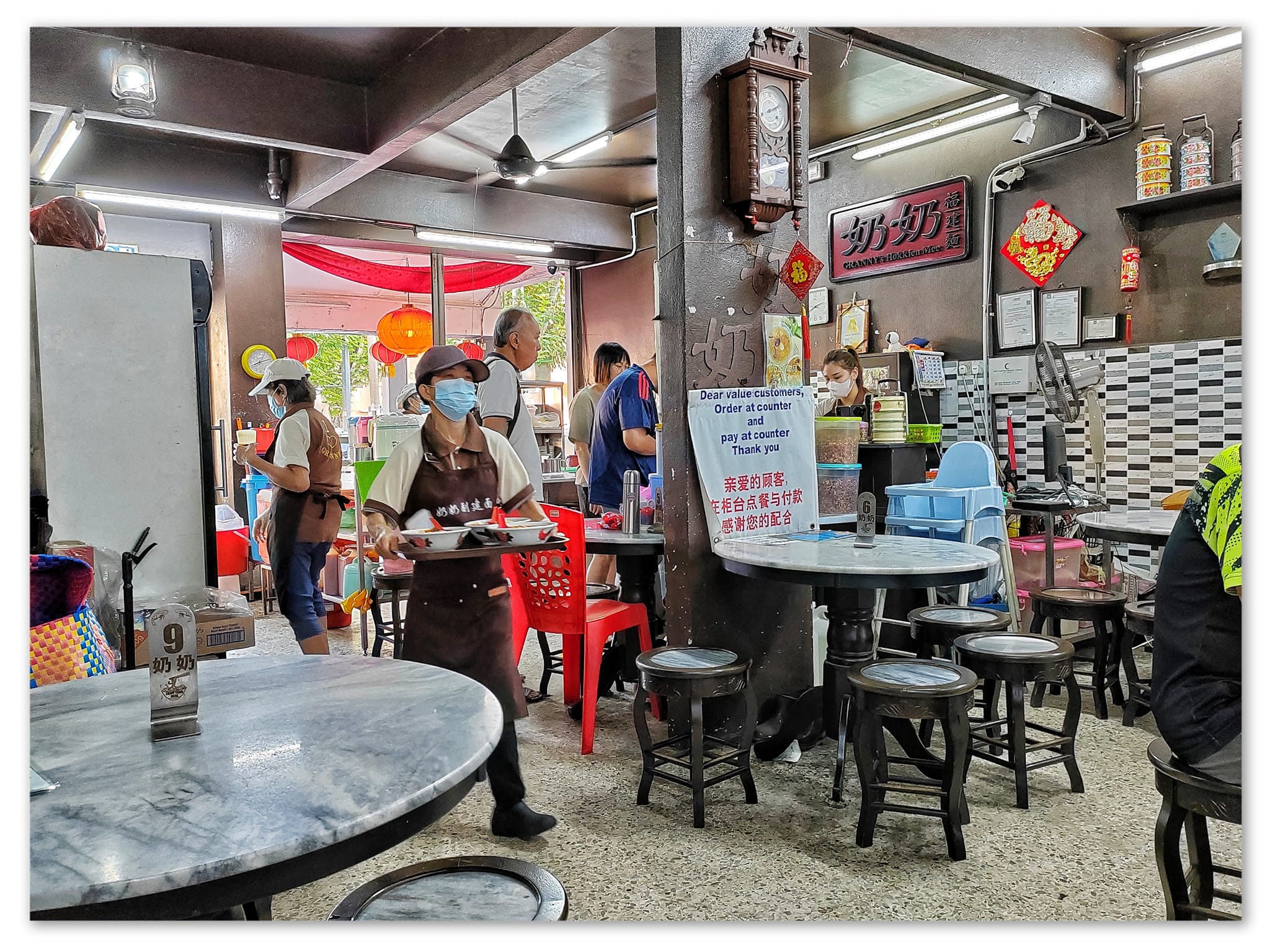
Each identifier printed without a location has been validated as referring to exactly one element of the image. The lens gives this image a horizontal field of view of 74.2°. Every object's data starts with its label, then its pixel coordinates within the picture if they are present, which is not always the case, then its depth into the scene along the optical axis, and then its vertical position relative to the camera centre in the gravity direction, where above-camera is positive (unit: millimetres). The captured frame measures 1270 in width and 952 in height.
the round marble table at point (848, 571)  2387 -390
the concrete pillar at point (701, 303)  2900 +501
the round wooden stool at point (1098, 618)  3381 -759
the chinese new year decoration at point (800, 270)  3146 +637
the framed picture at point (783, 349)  3135 +339
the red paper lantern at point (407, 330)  6930 +975
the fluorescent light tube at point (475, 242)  7172 +1822
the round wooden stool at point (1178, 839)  1534 -769
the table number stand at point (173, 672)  1221 -324
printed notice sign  3002 -69
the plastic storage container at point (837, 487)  3586 -208
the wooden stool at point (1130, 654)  3229 -906
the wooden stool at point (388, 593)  3211 -651
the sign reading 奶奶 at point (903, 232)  5633 +1457
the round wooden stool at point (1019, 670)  2527 -718
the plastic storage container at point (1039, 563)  4617 -716
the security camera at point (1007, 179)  5258 +1615
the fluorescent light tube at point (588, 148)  6040 +2198
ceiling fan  5008 +1703
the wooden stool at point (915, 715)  2248 -759
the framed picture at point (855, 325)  6258 +853
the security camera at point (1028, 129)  4664 +1730
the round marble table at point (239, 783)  857 -410
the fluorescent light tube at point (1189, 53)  4055 +1926
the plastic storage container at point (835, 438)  3564 +2
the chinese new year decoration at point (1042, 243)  5086 +1182
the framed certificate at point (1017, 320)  5281 +729
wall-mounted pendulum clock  2859 +1096
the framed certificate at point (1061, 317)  5039 +711
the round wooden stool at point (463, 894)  1257 -687
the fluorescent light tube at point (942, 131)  5156 +1980
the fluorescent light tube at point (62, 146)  4328 +1661
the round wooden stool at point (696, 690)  2535 -765
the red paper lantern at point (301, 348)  6445 +788
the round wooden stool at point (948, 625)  2858 -647
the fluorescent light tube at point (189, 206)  5047 +1608
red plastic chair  3104 -634
